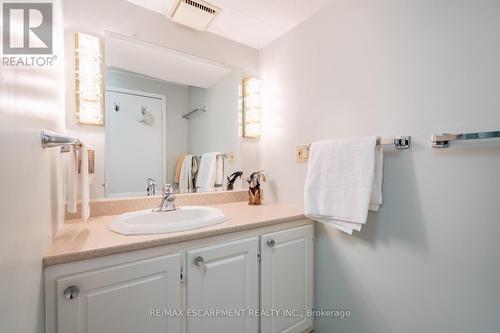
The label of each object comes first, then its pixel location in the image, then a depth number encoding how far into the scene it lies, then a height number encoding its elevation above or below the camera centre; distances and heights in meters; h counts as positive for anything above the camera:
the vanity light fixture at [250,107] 1.82 +0.46
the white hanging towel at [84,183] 0.93 -0.08
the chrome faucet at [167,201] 1.29 -0.21
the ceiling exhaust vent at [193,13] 1.32 +0.93
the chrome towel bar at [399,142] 1.01 +0.10
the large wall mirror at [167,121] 1.35 +0.29
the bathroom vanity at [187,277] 0.77 -0.47
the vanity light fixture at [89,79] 1.21 +0.48
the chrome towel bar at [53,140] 0.73 +0.08
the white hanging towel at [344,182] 1.05 -0.09
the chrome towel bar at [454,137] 0.75 +0.09
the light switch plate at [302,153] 1.48 +0.07
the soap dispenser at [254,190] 1.65 -0.19
